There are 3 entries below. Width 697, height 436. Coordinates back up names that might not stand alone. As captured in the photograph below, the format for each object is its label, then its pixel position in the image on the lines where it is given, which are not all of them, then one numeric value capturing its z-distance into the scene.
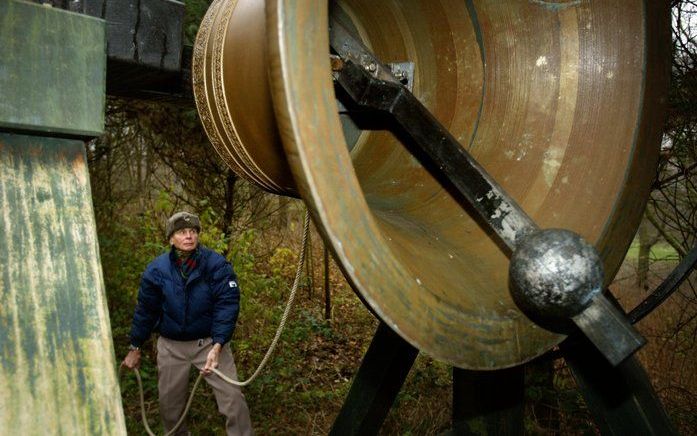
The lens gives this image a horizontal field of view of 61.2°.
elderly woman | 3.06
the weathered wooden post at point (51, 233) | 0.91
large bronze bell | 0.77
